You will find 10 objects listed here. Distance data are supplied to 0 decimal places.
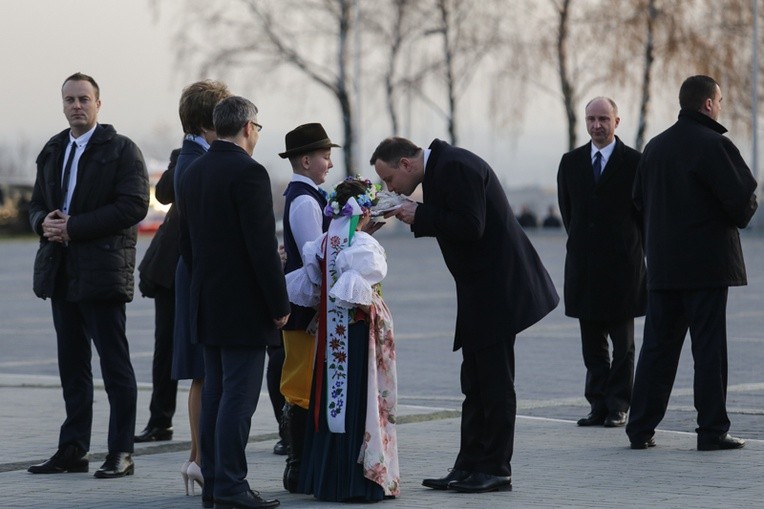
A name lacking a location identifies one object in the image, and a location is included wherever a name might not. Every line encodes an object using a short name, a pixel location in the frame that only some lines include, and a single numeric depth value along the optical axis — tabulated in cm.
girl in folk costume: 1343
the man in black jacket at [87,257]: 1516
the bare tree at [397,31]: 9572
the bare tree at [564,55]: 8577
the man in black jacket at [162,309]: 1743
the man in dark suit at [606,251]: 1847
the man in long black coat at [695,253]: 1587
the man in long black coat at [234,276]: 1296
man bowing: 1379
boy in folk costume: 1409
